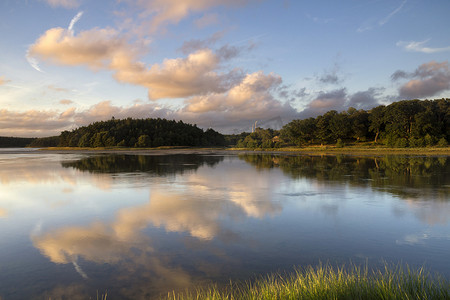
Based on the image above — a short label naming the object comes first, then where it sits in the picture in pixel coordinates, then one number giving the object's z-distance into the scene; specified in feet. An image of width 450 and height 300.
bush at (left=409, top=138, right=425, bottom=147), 243.27
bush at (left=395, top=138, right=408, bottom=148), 248.52
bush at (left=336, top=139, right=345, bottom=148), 284.33
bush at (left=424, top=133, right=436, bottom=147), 241.55
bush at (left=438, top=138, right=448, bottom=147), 229.97
